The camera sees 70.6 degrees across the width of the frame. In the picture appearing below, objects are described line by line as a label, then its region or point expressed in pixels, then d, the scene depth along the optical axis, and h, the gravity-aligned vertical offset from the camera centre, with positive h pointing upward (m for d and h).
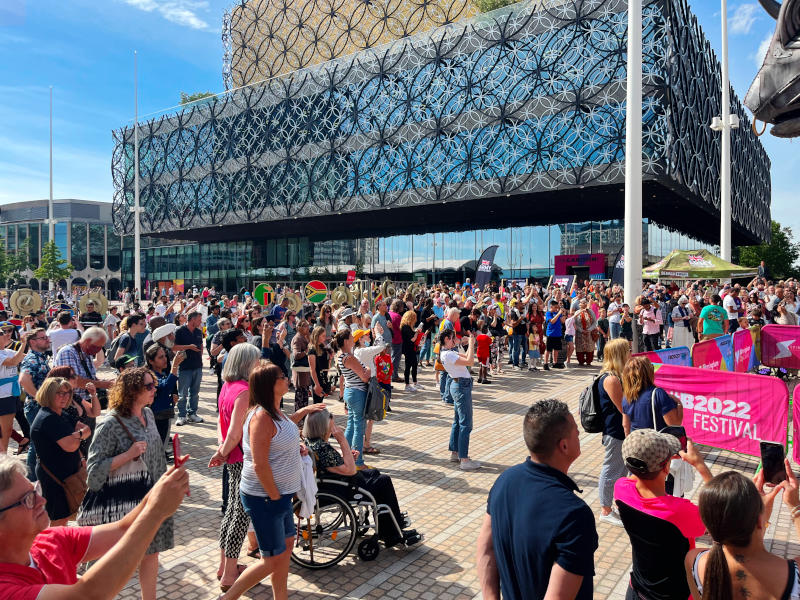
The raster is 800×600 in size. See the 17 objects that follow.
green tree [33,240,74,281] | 51.16 +3.25
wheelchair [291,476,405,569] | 5.18 -2.14
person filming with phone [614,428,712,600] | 2.99 -1.16
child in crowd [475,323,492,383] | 13.44 -1.03
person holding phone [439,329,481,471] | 7.64 -1.24
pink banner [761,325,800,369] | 13.95 -1.04
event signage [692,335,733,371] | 10.81 -1.00
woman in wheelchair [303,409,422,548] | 5.21 -1.57
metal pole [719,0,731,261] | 24.86 +6.29
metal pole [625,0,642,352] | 16.73 +4.32
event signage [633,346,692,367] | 9.26 -0.90
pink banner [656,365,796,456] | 7.42 -1.40
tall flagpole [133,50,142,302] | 37.18 +7.62
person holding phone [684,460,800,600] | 2.29 -1.03
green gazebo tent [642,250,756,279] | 18.30 +1.19
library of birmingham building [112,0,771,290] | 32.03 +11.05
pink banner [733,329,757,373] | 12.70 -1.10
